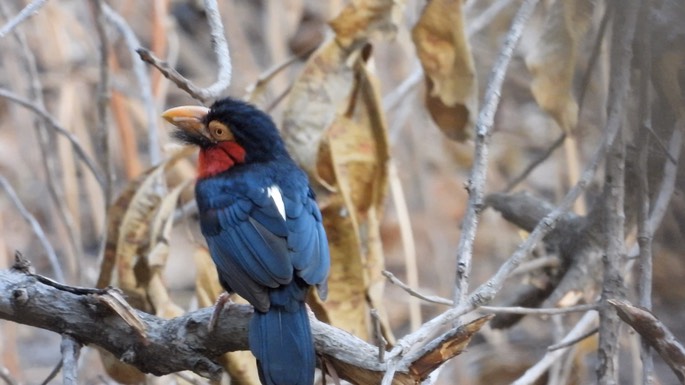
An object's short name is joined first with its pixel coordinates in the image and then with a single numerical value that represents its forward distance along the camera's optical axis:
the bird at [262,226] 6.52
